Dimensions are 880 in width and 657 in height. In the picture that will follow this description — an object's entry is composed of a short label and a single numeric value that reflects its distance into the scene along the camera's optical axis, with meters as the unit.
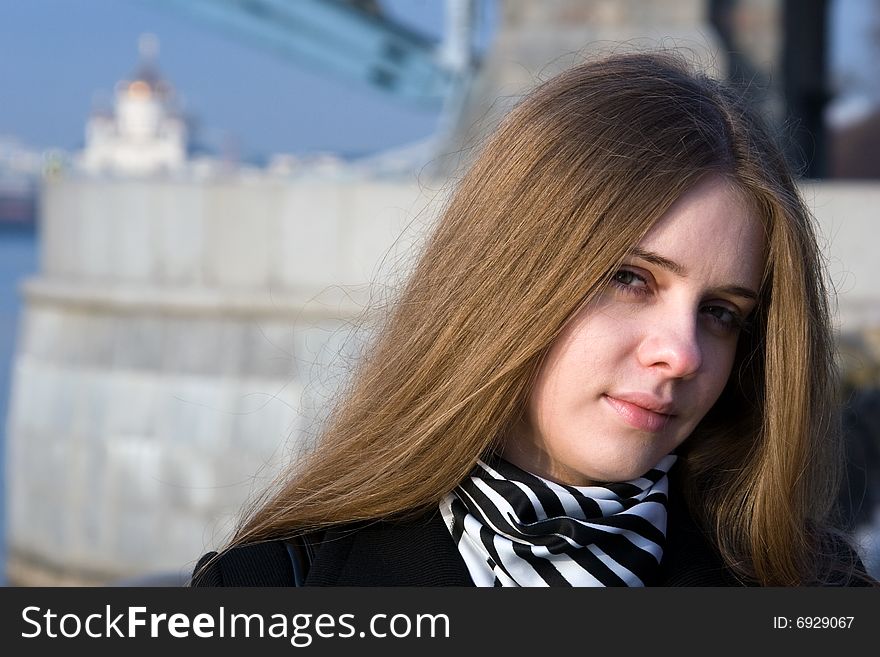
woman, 1.88
